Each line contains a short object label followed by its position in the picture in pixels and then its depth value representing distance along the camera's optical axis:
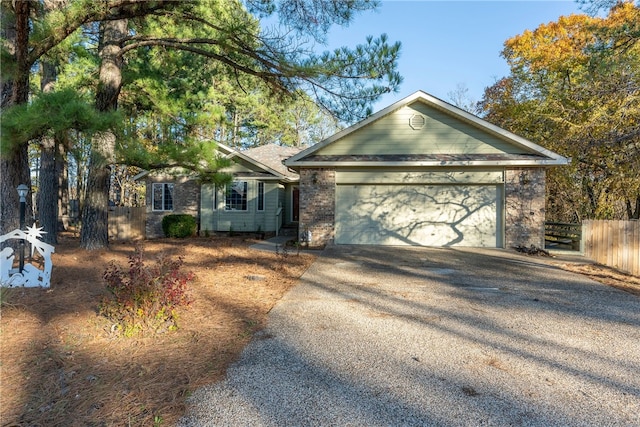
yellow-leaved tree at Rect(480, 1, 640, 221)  9.12
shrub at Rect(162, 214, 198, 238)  15.30
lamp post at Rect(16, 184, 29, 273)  5.86
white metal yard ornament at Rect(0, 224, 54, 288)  5.33
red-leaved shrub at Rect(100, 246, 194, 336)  3.94
